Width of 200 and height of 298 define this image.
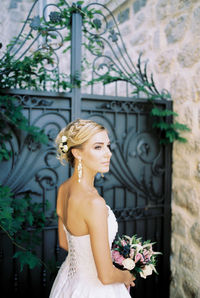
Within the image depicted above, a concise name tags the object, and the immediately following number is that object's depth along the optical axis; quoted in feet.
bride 4.77
